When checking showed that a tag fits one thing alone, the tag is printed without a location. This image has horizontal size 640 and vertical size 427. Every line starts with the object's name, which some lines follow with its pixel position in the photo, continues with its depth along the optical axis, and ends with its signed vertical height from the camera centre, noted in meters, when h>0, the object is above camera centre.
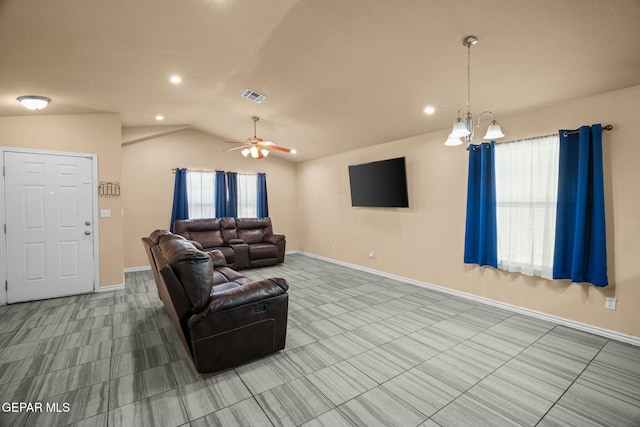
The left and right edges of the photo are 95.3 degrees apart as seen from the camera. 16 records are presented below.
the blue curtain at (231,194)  7.06 +0.38
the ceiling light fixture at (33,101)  3.49 +1.33
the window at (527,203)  3.44 +0.06
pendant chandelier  2.43 +0.69
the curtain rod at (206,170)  6.43 +0.92
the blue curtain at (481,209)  3.90 -0.01
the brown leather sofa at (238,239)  6.12 -0.66
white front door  4.04 -0.21
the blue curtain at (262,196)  7.52 +0.35
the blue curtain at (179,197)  6.35 +0.28
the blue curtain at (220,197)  6.91 +0.30
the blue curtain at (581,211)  3.02 -0.04
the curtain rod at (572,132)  3.01 +0.84
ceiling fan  4.88 +1.07
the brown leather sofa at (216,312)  2.23 -0.85
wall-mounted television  5.08 +0.47
